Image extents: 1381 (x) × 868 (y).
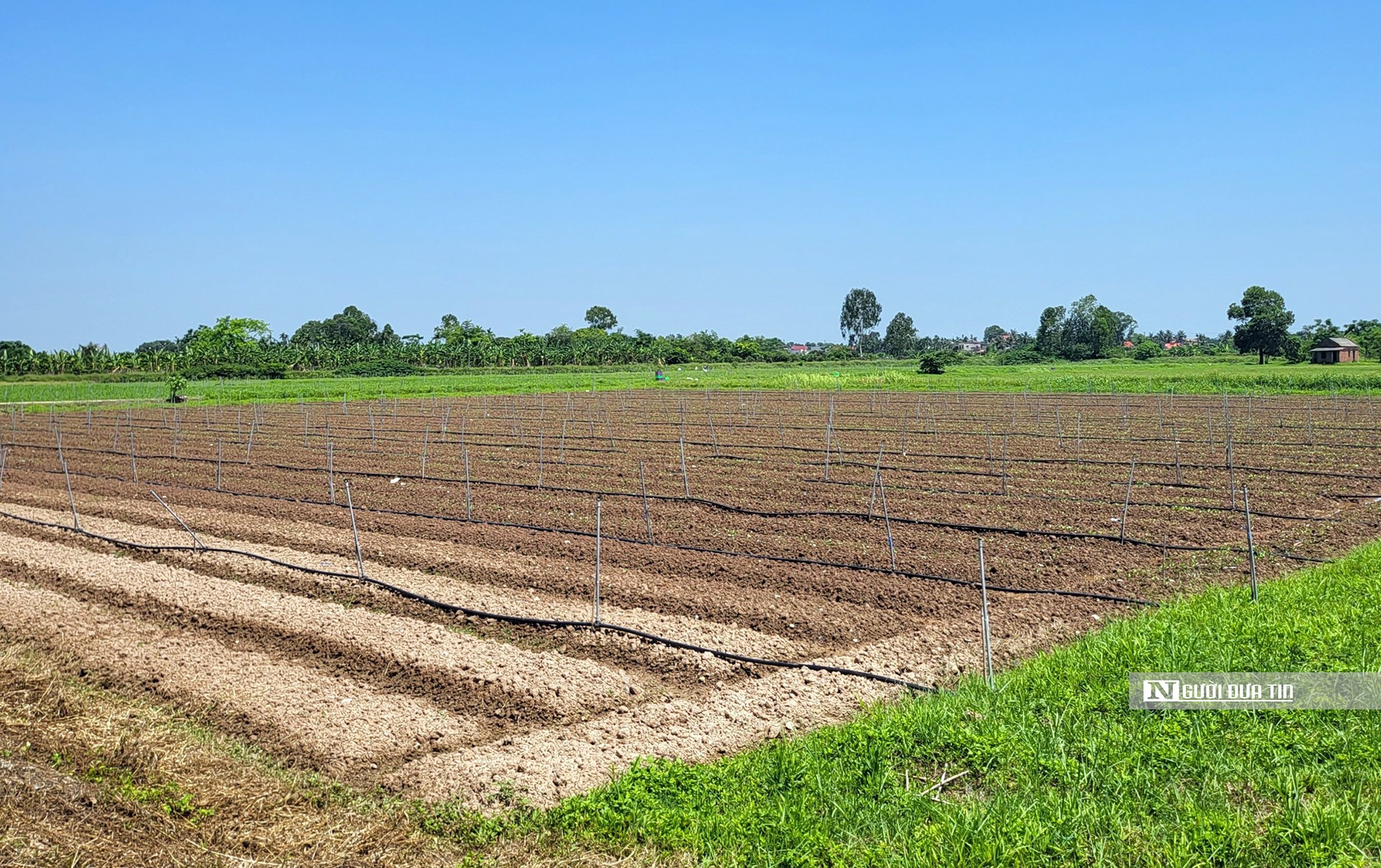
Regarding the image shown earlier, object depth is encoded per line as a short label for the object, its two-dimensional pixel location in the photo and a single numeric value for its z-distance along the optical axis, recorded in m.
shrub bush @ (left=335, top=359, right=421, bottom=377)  67.62
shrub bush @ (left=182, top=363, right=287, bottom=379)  59.91
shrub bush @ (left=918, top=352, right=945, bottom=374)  59.84
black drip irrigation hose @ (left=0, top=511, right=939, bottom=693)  6.54
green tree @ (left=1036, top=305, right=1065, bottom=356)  91.85
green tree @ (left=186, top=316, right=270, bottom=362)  76.80
